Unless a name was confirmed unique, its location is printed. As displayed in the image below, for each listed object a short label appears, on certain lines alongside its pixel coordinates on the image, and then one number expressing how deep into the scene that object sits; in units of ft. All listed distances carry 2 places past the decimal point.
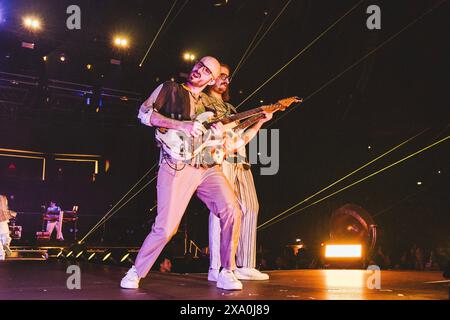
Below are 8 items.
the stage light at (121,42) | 47.80
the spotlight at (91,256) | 32.42
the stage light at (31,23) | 44.16
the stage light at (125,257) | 29.71
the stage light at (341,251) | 29.66
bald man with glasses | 11.68
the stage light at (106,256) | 30.77
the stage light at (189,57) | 50.11
